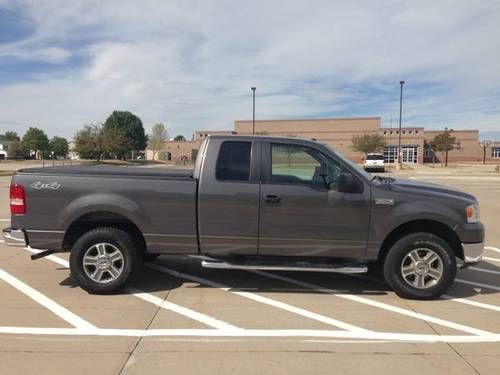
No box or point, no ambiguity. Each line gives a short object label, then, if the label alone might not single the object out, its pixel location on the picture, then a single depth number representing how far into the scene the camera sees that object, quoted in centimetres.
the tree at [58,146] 10076
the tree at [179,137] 16281
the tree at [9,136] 16688
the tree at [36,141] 9581
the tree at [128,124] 11288
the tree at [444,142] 6594
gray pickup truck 560
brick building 8644
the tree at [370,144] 6350
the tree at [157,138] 9962
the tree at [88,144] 7194
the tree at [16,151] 10328
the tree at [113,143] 7281
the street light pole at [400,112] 5206
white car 4301
